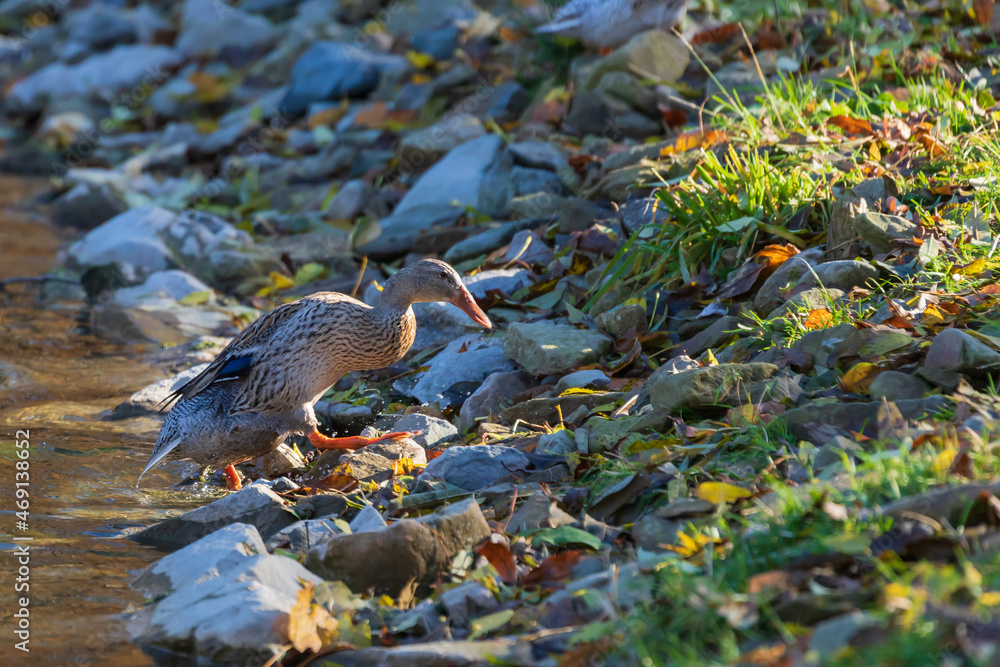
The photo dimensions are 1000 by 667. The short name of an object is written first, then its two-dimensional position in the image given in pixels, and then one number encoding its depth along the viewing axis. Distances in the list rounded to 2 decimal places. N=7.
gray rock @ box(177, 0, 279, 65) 27.14
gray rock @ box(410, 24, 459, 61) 20.83
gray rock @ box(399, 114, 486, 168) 16.20
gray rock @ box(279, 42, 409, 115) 21.41
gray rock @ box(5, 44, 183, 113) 28.30
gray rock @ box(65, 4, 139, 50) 31.67
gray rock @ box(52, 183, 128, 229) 20.08
